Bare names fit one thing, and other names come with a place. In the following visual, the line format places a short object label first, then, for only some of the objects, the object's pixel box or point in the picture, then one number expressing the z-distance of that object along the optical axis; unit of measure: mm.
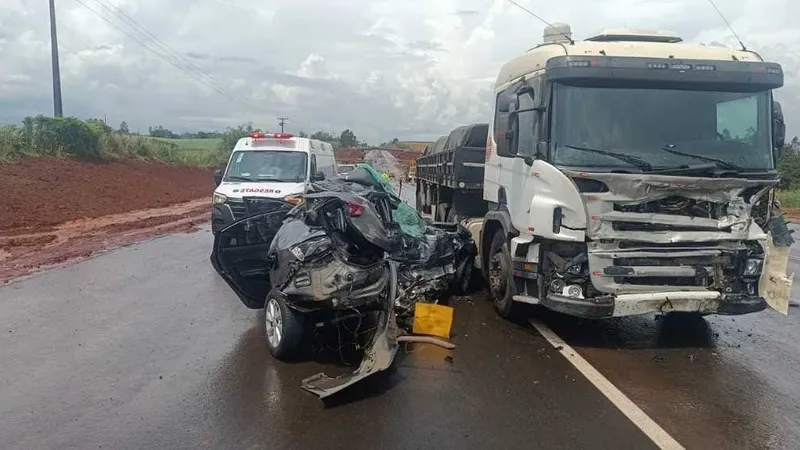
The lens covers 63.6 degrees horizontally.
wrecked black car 5531
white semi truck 5996
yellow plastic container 6809
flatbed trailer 10305
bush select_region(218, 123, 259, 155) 55712
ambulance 12430
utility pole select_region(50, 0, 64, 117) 32609
